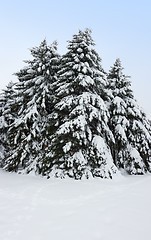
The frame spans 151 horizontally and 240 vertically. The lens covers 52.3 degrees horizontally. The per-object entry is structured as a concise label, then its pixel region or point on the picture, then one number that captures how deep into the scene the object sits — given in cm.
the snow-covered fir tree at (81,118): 778
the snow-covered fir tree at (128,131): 1045
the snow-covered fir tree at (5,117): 1318
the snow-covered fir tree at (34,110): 942
